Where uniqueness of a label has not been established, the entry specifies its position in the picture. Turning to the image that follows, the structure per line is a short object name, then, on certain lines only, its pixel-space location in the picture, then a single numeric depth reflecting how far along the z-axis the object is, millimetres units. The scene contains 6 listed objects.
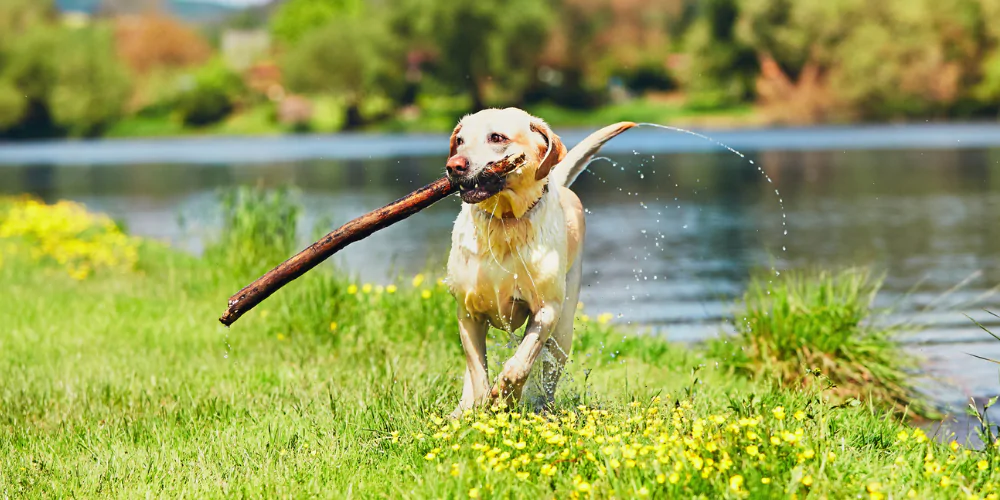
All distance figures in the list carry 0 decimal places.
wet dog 5309
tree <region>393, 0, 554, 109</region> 75938
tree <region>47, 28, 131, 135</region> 84750
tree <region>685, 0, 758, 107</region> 72000
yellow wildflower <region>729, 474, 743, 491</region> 4168
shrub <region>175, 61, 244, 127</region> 87125
